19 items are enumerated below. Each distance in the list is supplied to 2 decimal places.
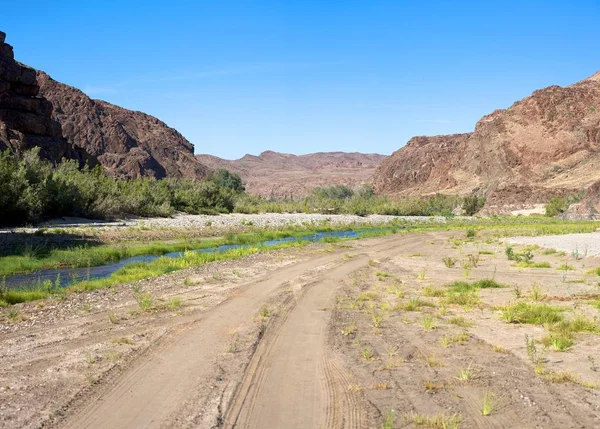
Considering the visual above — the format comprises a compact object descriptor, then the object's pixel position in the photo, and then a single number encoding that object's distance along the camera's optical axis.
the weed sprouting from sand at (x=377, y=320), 10.48
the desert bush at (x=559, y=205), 67.56
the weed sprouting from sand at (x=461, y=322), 10.30
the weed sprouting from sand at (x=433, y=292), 13.95
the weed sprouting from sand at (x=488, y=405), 5.87
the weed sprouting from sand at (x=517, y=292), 13.01
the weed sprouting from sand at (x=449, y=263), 20.90
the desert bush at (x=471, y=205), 88.25
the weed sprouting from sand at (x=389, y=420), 5.46
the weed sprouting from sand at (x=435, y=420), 5.56
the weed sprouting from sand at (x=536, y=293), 12.60
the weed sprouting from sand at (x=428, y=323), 10.15
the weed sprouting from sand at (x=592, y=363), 7.22
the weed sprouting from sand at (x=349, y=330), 9.76
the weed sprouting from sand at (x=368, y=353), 8.14
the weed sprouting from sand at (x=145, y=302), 12.01
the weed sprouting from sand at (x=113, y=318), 10.65
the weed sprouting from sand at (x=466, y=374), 7.05
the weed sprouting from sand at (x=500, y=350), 8.31
